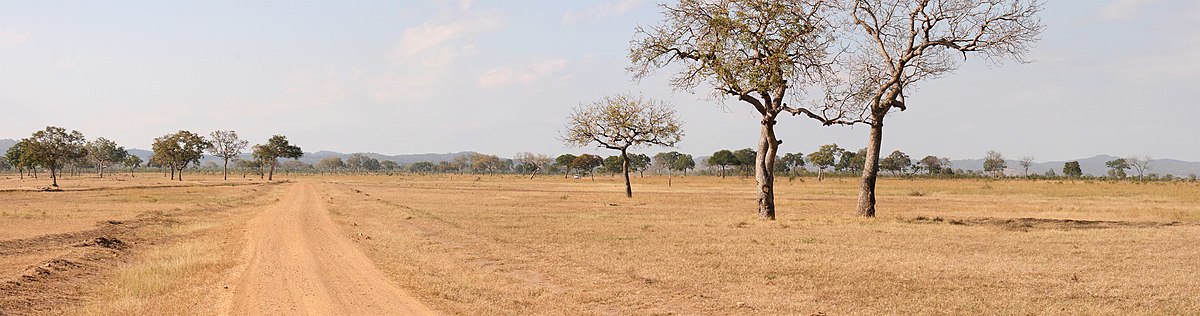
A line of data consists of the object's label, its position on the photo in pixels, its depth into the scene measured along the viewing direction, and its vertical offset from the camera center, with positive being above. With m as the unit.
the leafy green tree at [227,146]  133.38 +6.31
